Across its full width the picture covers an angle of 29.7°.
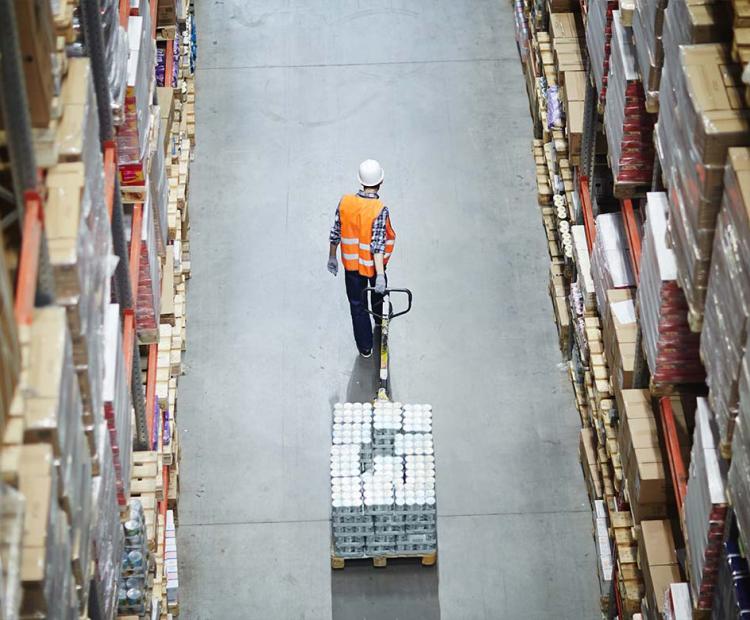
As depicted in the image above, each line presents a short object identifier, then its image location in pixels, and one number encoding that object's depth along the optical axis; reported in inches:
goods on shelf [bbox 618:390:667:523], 370.0
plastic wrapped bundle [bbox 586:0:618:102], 426.3
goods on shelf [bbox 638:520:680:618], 361.4
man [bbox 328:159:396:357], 460.8
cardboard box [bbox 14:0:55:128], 262.7
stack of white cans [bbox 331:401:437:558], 419.2
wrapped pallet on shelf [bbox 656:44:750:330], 284.4
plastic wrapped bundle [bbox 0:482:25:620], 208.4
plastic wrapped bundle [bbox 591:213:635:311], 417.7
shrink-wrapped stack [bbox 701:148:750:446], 268.2
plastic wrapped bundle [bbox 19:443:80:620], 225.1
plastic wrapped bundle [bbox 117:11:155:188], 380.5
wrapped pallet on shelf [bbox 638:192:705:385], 337.1
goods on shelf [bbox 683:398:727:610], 303.1
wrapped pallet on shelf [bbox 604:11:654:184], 389.4
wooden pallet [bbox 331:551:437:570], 431.2
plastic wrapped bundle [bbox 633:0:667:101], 356.5
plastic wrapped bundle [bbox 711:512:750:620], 291.9
